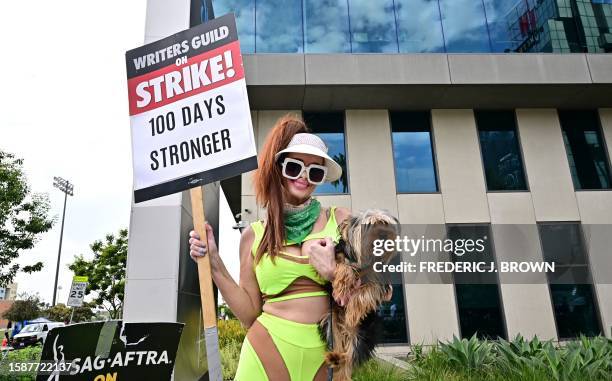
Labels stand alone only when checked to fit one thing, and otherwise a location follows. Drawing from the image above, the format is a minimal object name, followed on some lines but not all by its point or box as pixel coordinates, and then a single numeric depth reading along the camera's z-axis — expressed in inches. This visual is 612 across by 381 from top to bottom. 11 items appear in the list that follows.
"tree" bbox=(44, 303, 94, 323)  1486.2
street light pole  1299.2
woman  64.7
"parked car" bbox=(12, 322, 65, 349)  791.1
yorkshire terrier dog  60.6
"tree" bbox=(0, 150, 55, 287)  561.9
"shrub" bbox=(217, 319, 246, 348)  328.1
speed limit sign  475.2
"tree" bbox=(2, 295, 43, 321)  1632.6
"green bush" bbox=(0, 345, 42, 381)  192.1
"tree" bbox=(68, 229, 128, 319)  1015.0
